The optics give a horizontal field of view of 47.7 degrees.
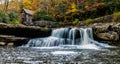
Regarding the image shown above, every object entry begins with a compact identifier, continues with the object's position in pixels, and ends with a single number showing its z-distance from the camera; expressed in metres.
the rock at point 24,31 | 14.41
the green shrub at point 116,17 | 17.04
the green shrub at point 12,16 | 19.09
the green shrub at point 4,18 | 17.27
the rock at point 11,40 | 13.59
